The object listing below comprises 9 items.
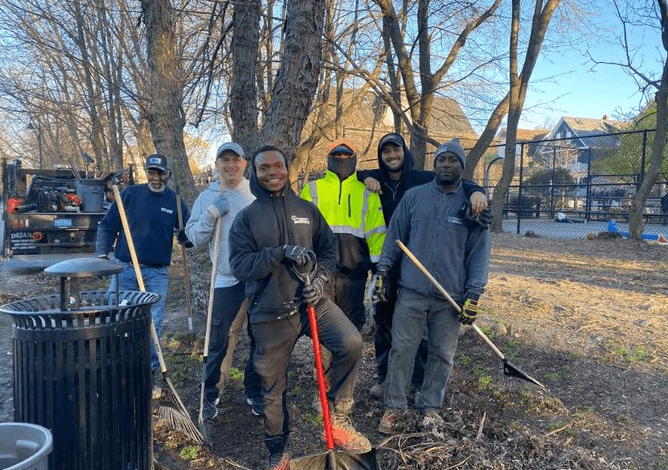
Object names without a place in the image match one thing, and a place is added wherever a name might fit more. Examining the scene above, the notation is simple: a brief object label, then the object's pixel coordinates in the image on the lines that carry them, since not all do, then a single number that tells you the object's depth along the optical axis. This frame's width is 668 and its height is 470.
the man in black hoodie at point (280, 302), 3.23
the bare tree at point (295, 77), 5.02
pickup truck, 9.66
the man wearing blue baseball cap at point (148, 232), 4.62
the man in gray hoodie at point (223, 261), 3.99
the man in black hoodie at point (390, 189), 4.12
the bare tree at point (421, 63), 9.81
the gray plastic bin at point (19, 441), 2.13
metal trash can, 2.47
